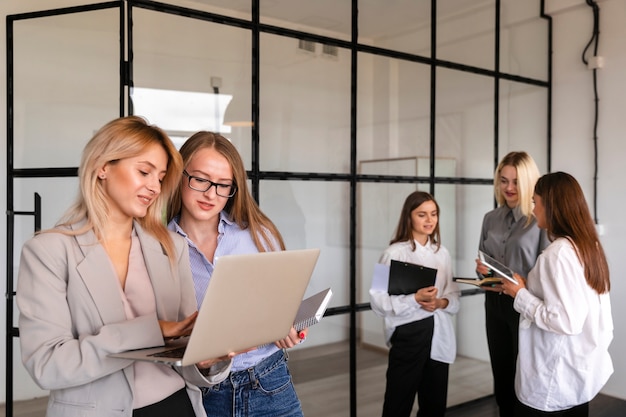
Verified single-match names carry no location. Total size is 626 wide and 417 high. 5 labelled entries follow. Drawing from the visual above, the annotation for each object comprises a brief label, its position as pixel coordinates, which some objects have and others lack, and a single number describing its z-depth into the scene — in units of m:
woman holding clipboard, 2.79
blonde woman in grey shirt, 2.98
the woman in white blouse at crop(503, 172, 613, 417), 2.21
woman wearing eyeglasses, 1.58
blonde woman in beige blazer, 1.21
